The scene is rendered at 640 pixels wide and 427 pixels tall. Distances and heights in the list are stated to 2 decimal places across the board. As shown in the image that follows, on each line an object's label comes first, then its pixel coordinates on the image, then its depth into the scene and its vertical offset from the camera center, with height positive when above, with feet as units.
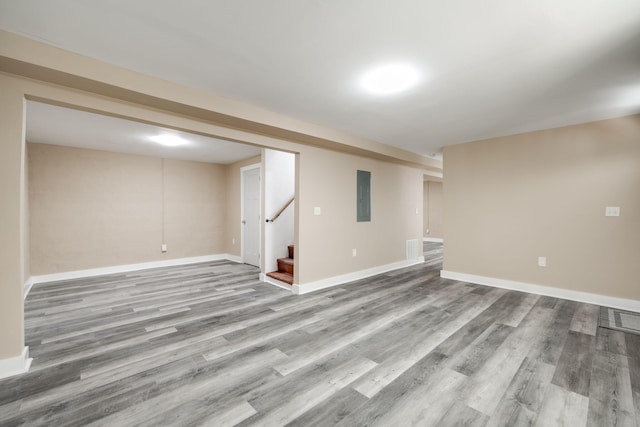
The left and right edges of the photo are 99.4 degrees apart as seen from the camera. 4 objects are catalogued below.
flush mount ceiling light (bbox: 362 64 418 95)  7.64 +4.04
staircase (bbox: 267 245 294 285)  14.58 -3.47
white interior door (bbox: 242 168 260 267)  19.61 -0.23
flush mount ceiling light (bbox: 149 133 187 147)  14.17 +4.05
